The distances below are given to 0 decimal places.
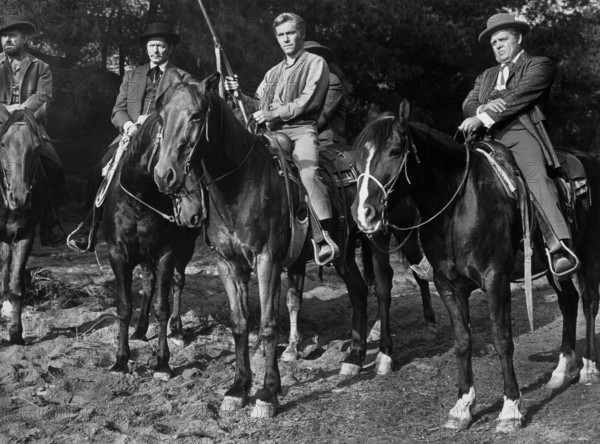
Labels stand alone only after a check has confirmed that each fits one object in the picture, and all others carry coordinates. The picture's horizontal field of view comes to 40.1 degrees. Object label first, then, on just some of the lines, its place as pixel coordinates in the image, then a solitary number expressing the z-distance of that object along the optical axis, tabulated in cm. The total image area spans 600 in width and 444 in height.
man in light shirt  683
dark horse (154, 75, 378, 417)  613
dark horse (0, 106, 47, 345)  754
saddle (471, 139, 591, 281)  605
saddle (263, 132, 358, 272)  671
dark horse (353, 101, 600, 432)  554
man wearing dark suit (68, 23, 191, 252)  789
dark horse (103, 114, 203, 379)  714
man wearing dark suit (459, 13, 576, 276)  613
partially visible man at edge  858
